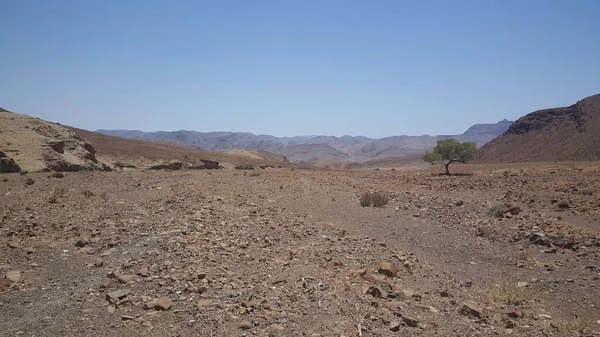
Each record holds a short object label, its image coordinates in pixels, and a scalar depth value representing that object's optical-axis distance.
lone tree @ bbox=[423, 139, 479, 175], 39.00
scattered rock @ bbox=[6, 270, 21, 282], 6.45
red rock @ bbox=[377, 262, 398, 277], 7.32
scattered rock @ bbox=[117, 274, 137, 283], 6.30
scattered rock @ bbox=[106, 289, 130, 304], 5.68
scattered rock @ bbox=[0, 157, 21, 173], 21.95
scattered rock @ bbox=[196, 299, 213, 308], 5.49
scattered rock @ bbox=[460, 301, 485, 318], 5.75
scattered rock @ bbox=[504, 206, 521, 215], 13.61
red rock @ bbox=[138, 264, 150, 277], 6.52
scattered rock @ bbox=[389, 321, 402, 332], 5.13
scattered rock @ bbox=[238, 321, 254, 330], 4.98
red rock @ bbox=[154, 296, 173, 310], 5.43
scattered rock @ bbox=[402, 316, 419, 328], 5.32
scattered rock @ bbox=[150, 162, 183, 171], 36.82
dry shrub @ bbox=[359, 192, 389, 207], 15.83
